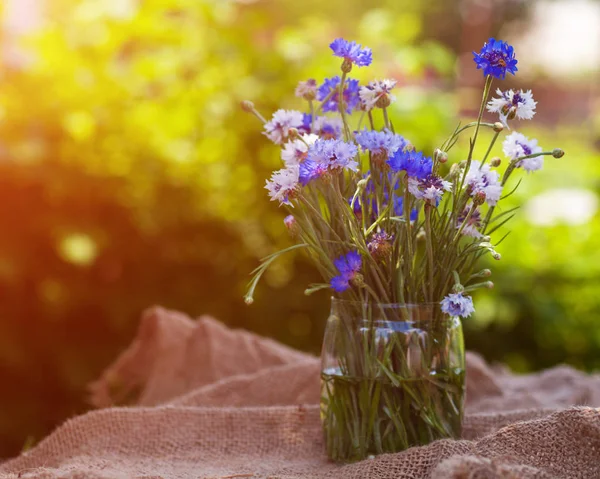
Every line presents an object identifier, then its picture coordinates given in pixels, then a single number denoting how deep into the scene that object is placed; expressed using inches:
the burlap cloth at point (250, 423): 49.3
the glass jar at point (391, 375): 51.0
